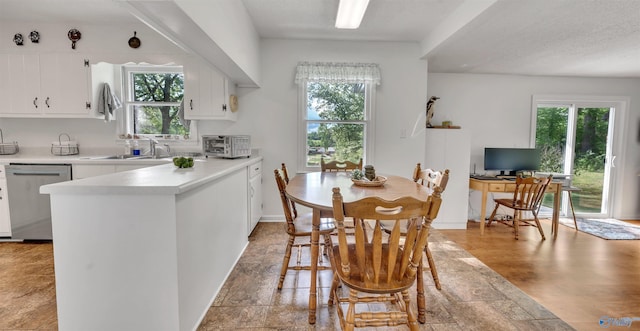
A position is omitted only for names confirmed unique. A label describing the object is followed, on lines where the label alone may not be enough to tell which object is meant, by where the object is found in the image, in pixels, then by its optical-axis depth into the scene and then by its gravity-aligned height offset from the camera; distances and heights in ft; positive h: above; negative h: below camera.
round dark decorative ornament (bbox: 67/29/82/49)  10.30 +3.65
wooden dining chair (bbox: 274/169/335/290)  6.44 -2.09
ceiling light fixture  7.41 +3.54
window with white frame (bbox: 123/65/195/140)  11.59 +1.44
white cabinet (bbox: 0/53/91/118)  10.08 +1.85
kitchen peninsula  4.43 -1.80
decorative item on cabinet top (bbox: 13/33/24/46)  10.17 +3.49
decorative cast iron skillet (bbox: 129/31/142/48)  10.46 +3.49
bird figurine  12.99 +1.47
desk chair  11.39 -2.09
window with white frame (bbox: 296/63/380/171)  12.28 +0.82
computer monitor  13.65 -0.74
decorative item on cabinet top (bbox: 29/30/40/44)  10.22 +3.59
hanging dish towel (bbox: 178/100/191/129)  11.21 +0.81
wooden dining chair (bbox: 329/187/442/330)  4.05 -1.78
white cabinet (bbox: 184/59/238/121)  10.61 +1.74
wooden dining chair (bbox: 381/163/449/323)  5.76 -2.00
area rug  11.93 -3.82
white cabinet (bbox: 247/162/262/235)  9.97 -2.03
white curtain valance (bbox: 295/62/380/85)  11.75 +2.80
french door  14.70 -0.17
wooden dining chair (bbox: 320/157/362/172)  10.00 -0.89
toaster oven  9.47 -0.22
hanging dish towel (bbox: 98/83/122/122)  10.66 +1.31
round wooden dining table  5.33 -1.07
